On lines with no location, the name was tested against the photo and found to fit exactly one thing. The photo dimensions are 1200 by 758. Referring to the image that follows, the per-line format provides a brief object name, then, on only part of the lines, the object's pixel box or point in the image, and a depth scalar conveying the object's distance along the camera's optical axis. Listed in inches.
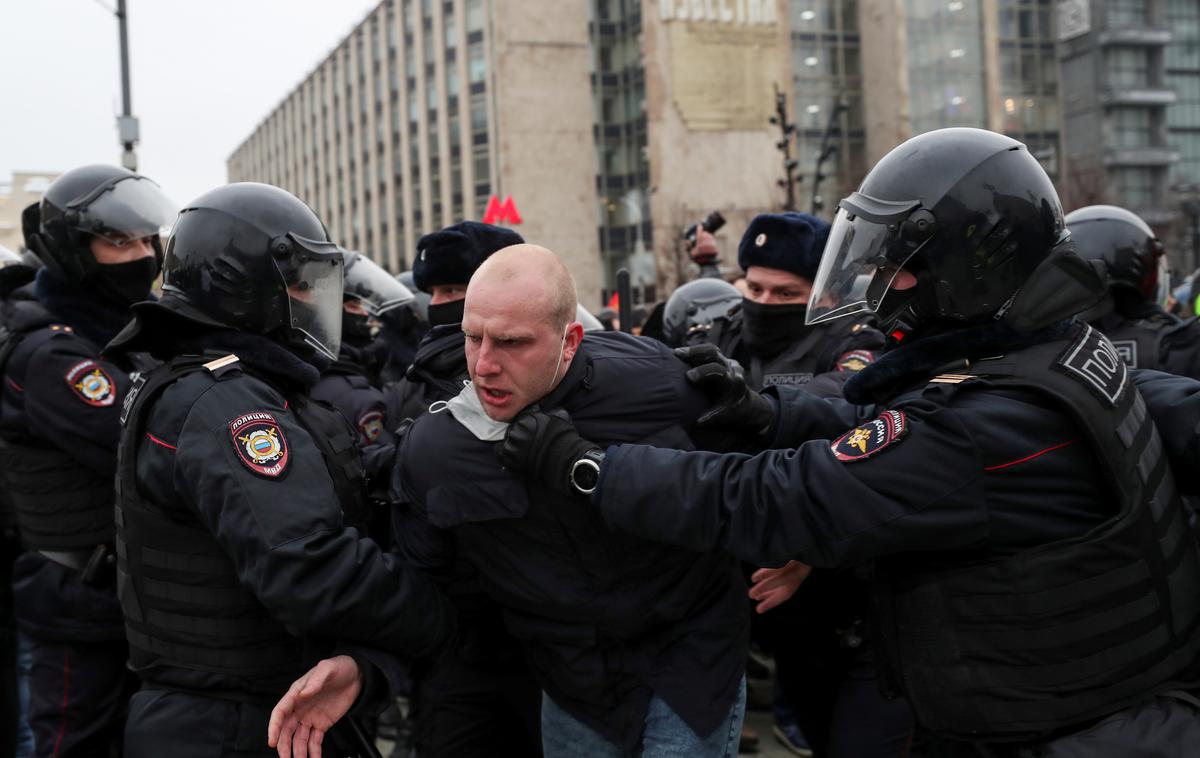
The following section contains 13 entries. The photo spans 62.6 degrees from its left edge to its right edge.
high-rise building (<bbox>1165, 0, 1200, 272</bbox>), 2410.2
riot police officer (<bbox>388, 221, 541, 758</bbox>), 128.1
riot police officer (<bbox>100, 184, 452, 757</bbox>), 94.3
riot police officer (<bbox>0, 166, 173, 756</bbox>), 138.8
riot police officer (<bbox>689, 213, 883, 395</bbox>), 165.8
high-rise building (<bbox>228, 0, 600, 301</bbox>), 1962.4
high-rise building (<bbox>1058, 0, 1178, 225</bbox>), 2230.9
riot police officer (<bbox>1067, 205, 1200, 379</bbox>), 174.2
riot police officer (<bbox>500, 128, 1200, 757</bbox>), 82.2
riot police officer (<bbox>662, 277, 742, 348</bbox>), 244.8
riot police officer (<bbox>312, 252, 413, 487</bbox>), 174.4
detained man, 97.3
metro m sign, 430.3
